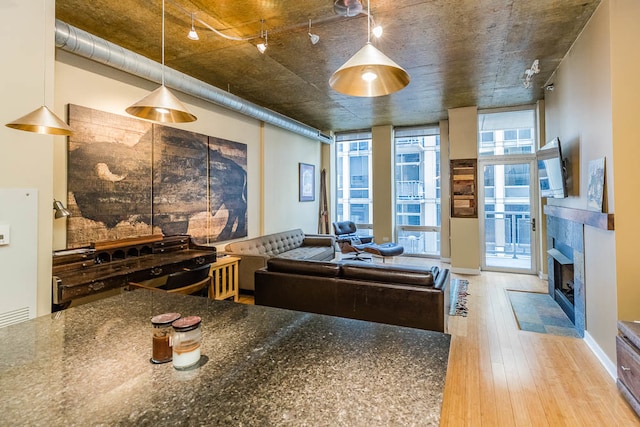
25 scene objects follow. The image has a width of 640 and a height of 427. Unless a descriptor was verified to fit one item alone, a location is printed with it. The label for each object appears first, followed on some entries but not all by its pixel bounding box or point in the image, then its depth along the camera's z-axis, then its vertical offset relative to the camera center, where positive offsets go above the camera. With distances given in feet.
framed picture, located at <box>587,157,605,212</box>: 9.12 +0.86
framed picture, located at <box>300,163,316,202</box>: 24.11 +2.61
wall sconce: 9.37 +0.22
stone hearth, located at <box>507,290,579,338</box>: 11.92 -4.11
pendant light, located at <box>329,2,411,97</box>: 5.11 +2.22
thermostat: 7.08 -0.35
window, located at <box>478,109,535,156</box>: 20.01 +5.25
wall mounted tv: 12.04 +1.81
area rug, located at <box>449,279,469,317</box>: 13.80 -3.98
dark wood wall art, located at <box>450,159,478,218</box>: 20.30 +1.72
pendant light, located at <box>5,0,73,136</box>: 5.77 +1.76
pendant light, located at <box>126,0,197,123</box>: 5.84 +2.09
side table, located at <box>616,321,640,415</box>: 7.06 -3.34
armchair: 20.51 -1.92
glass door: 20.15 +0.09
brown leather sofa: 9.57 -2.40
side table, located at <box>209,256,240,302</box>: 13.71 -2.69
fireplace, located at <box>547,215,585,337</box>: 11.17 -2.12
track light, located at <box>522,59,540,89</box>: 13.27 +6.15
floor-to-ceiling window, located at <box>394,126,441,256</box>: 24.32 +2.07
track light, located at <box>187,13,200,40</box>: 9.41 +5.33
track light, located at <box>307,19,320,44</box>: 10.46 +5.82
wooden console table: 8.40 -1.47
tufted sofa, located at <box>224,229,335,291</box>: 15.69 -1.91
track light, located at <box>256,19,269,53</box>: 10.66 +6.07
